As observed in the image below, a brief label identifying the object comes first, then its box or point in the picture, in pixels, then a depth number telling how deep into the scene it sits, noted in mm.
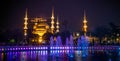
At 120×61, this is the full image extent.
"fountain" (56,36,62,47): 71862
